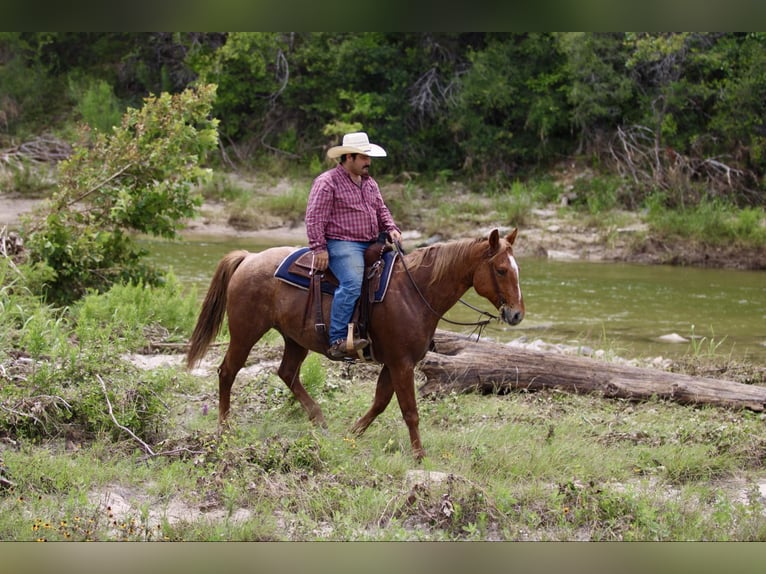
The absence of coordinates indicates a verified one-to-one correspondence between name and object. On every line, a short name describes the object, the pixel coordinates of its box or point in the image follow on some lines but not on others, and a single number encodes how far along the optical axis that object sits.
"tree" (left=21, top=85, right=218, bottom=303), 21.53
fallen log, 16.59
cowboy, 12.80
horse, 12.42
